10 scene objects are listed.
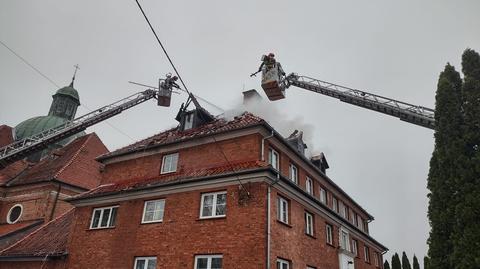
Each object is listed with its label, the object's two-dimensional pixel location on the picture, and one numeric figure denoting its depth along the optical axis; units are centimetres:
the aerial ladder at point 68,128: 2444
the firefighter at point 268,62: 1877
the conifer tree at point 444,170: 1151
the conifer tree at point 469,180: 1046
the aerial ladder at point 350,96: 1553
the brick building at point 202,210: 1362
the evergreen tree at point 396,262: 4106
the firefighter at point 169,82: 2430
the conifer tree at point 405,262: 4228
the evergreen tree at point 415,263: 4206
